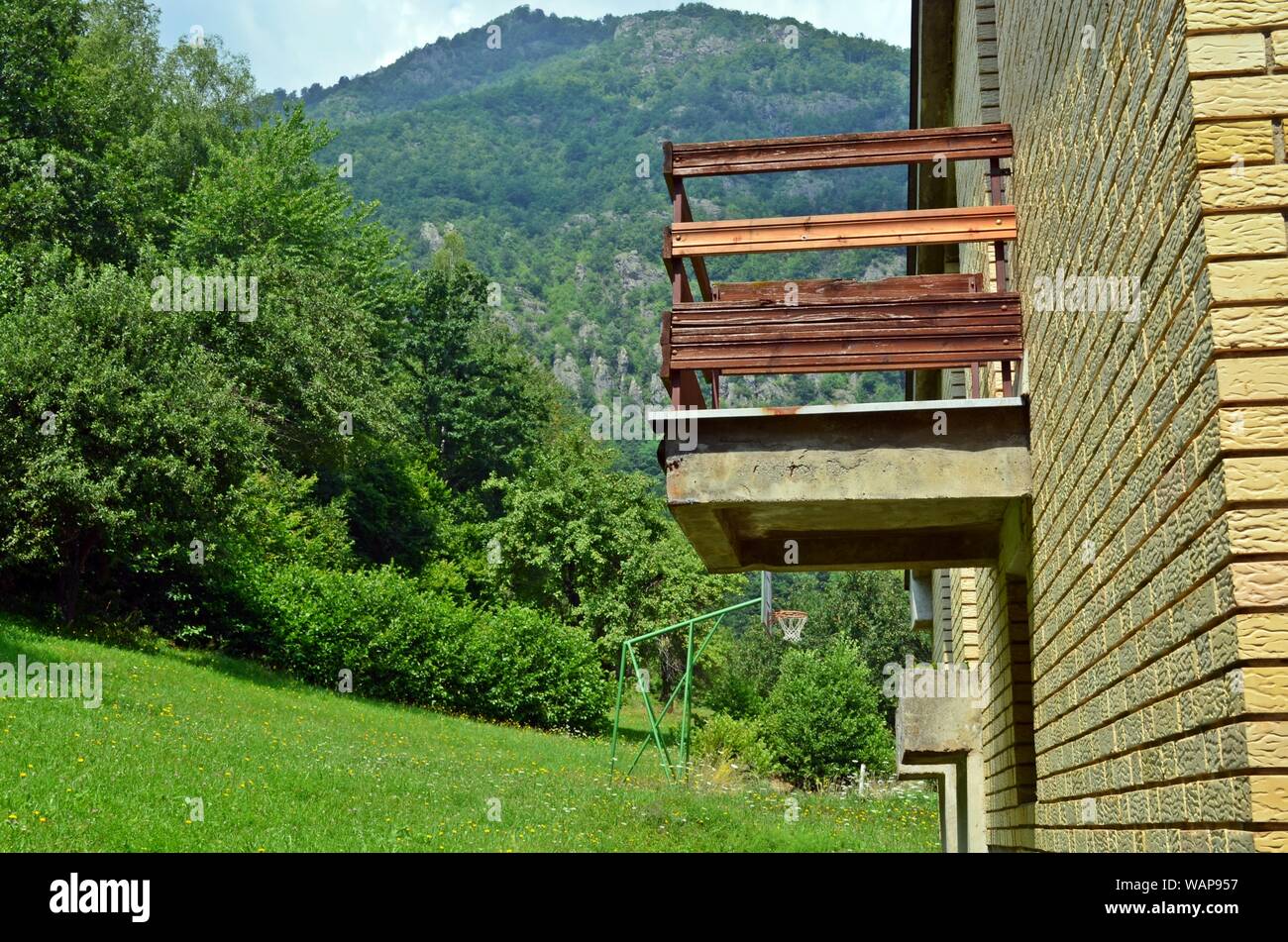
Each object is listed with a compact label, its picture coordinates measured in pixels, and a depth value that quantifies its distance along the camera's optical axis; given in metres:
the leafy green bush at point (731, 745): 28.25
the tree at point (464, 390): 51.59
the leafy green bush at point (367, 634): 27.17
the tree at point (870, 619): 47.09
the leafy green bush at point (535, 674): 29.86
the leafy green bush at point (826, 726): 33.47
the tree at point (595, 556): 43.88
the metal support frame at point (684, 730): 21.27
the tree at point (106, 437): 21.11
